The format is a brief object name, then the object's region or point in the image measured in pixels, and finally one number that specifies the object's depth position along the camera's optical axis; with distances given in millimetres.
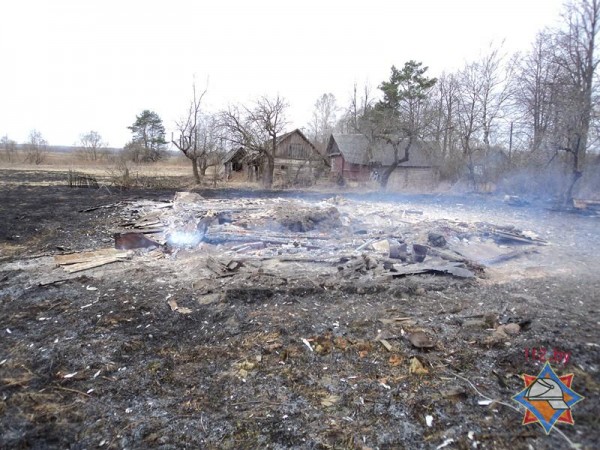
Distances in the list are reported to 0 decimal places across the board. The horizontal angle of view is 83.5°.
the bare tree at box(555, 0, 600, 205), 14203
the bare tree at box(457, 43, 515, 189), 22656
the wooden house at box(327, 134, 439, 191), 29188
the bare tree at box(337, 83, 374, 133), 29836
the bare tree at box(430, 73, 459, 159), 24859
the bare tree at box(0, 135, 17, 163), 43628
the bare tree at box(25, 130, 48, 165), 44219
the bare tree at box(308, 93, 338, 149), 50291
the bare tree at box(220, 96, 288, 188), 24406
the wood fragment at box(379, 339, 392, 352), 3868
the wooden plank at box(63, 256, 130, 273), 6709
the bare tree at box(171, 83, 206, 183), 26638
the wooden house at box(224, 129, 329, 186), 26922
